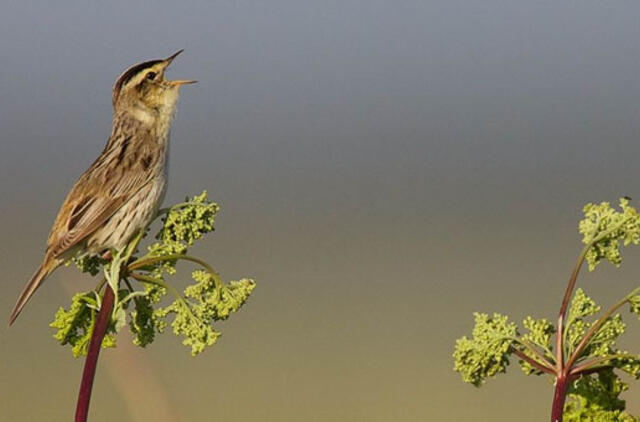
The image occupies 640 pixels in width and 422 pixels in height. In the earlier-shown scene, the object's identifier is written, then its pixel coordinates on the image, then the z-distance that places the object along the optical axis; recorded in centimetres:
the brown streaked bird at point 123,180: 608
